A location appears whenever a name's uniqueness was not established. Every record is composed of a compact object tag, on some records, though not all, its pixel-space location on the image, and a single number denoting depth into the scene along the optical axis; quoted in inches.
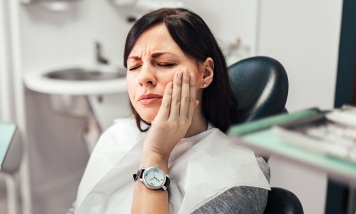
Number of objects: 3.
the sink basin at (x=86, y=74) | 95.6
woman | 42.3
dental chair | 50.9
